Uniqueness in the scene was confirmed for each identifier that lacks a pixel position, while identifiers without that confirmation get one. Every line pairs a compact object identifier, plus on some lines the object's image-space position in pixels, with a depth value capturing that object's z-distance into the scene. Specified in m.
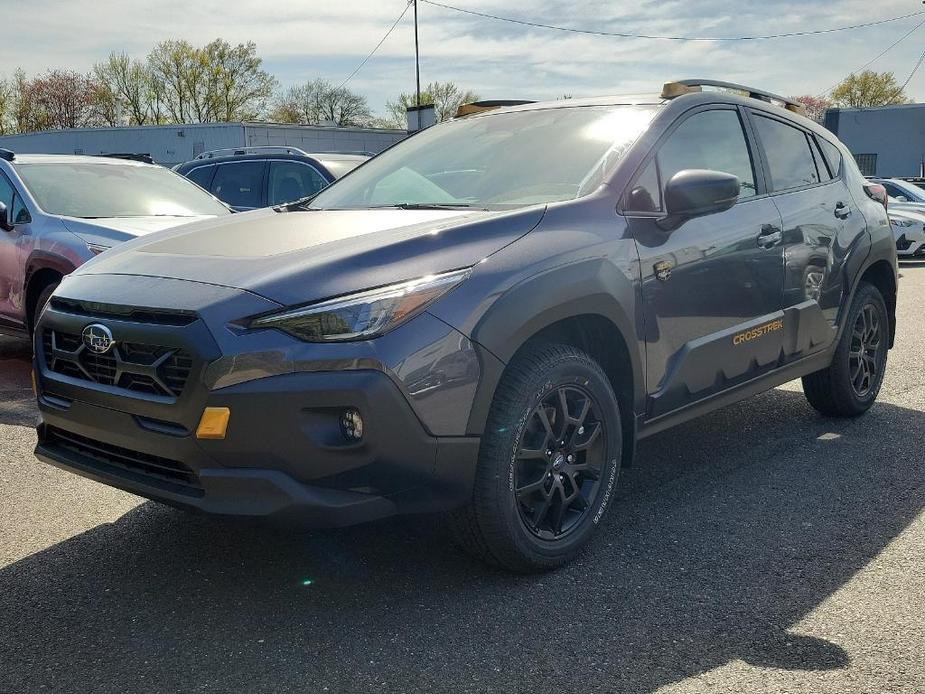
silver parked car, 6.51
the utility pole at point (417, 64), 44.09
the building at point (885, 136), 41.09
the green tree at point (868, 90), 70.25
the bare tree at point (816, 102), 75.03
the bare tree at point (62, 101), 68.12
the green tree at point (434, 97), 62.96
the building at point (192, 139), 34.34
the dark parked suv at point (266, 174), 10.29
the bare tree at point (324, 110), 64.00
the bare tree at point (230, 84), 65.75
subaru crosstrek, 2.69
